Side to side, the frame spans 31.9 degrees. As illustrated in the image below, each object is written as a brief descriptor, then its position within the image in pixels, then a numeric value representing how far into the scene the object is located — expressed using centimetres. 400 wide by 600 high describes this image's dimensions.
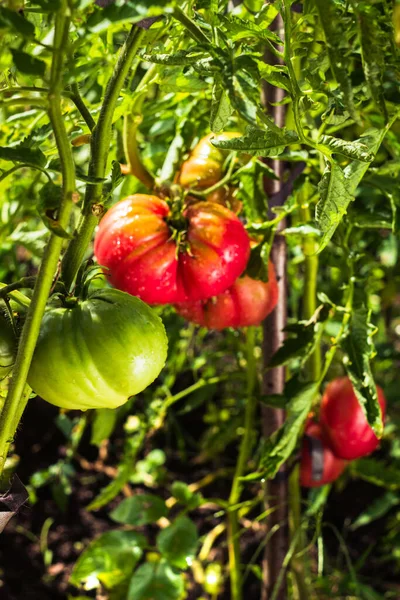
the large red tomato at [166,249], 72
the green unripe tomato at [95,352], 49
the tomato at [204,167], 79
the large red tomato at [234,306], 83
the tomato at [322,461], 105
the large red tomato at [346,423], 102
